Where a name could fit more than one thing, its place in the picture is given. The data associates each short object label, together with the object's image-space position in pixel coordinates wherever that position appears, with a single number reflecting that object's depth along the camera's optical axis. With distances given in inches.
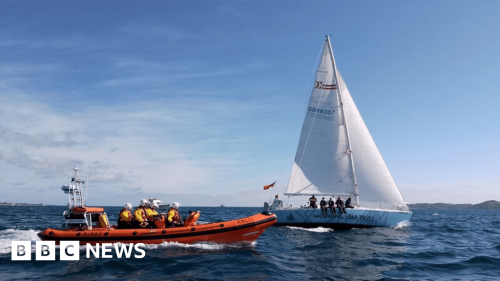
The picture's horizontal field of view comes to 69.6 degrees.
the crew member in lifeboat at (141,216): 664.4
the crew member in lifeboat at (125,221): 668.7
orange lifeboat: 637.3
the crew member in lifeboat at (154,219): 676.1
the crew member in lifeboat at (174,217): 681.6
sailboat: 1021.2
